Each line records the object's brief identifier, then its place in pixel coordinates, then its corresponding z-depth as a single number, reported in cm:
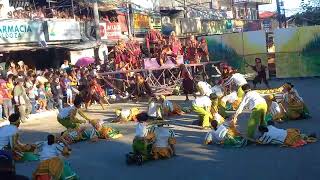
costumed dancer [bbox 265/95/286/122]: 1335
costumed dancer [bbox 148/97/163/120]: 1573
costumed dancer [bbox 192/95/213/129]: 1369
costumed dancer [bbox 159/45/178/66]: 2350
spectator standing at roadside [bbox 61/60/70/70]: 2374
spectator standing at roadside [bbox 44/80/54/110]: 2045
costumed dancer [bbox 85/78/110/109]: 2044
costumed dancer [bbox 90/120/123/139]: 1336
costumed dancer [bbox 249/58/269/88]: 2120
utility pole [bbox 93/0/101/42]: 2712
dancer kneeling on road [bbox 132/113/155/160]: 1026
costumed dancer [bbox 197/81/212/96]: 1477
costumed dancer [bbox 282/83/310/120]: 1348
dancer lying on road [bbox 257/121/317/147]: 1041
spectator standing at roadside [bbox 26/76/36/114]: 1945
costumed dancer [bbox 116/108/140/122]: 1609
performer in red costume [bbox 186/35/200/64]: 2512
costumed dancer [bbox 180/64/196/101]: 2061
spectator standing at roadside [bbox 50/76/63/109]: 2049
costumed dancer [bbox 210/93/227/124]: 1363
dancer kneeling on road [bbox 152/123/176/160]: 1037
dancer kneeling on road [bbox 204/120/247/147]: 1100
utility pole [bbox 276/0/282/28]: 4147
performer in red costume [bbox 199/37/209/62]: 2544
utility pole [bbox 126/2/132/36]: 3106
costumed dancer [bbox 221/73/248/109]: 1609
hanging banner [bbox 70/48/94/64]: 2641
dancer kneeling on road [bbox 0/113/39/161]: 1101
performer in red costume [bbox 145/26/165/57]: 2451
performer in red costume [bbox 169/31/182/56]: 2415
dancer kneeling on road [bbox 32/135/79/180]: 827
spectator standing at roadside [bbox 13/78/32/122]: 1784
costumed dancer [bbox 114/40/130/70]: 2417
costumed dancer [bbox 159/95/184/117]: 1623
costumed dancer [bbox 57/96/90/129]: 1352
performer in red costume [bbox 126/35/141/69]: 2438
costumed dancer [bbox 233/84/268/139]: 1130
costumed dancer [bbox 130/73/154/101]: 2164
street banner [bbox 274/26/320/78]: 2542
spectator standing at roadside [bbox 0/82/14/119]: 1795
